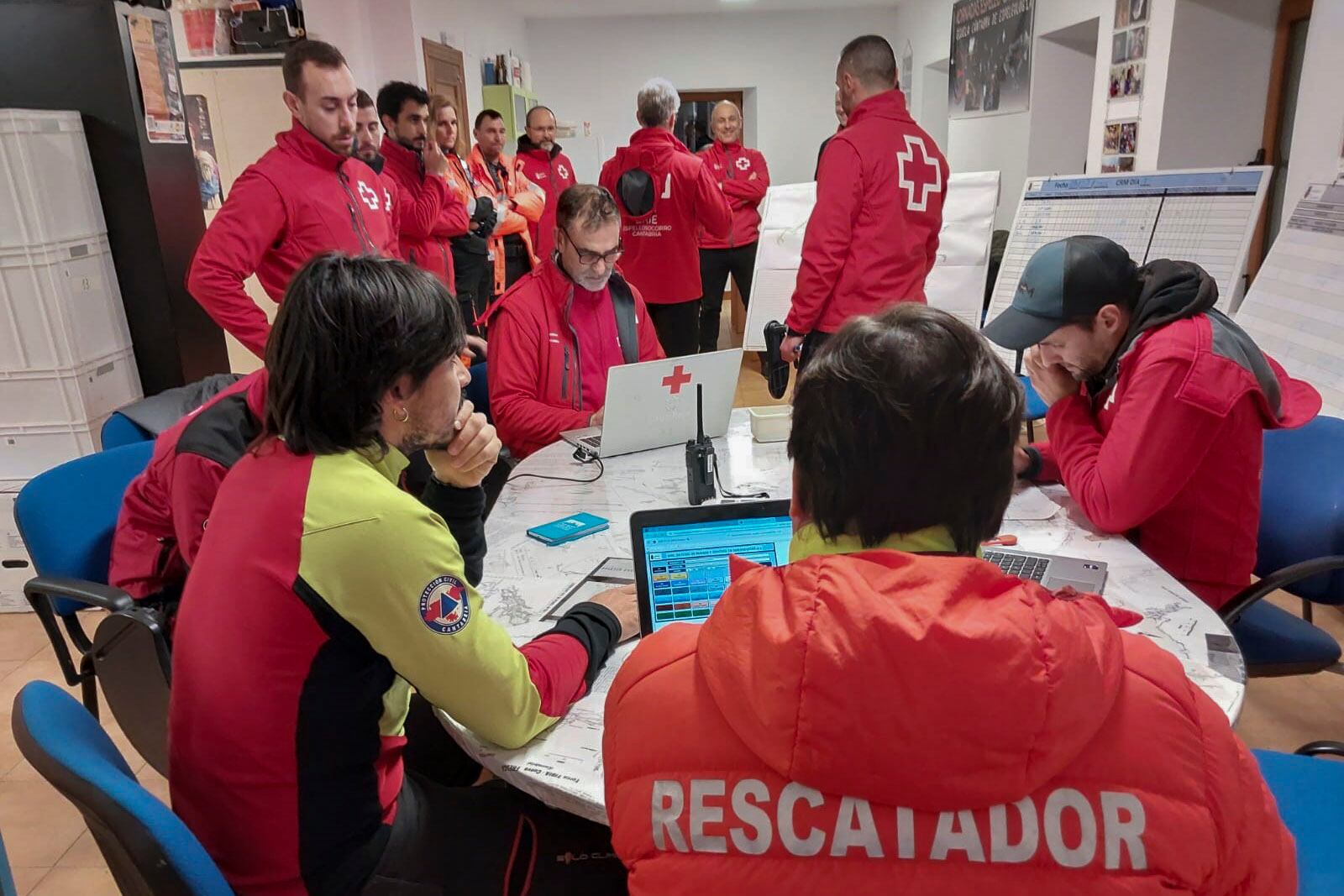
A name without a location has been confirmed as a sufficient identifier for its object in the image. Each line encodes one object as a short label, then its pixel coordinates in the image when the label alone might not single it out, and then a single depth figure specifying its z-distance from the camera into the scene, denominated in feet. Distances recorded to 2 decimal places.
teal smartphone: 5.48
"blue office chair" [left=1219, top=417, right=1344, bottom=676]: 5.42
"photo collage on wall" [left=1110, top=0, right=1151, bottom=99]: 14.53
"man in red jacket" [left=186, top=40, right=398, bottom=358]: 8.64
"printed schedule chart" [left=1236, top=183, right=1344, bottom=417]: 9.36
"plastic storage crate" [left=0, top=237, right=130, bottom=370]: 9.21
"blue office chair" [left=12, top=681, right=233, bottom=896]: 2.62
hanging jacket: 5.15
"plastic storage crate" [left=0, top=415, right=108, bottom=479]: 9.71
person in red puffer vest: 2.08
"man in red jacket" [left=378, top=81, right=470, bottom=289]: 12.65
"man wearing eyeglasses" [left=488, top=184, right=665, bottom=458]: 7.73
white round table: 3.56
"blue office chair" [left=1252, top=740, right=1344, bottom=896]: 3.75
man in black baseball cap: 5.03
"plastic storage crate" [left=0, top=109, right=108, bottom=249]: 8.95
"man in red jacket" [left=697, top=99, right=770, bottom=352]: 18.51
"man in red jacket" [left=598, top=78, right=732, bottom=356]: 13.48
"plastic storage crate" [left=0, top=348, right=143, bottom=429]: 9.55
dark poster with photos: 19.97
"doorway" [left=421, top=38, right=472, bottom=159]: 19.52
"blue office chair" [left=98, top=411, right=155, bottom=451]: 6.91
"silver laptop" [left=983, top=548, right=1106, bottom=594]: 4.63
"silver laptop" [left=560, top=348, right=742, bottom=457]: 6.61
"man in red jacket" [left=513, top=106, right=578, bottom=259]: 19.13
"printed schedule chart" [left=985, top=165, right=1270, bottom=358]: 10.84
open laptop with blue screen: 4.16
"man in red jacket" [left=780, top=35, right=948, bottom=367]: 9.76
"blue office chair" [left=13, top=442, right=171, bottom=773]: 5.20
